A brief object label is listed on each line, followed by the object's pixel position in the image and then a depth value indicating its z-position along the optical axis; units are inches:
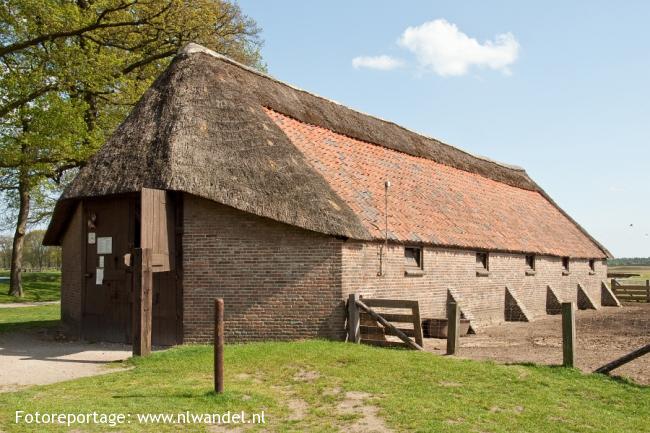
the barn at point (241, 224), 518.0
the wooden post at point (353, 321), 508.7
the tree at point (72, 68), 860.6
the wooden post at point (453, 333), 468.4
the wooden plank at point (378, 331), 504.7
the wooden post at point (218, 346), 336.5
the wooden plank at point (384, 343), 499.2
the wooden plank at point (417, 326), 498.0
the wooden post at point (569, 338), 415.2
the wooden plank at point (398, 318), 498.0
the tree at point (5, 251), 2856.1
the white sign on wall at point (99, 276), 569.9
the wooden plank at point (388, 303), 498.3
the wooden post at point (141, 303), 456.4
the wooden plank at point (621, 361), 379.6
